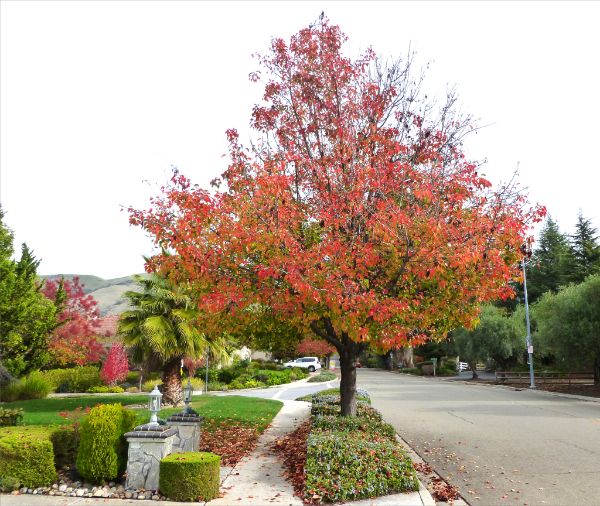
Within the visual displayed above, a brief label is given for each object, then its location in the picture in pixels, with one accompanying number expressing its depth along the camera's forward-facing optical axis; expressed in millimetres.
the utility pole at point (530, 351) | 29392
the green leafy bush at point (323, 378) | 37206
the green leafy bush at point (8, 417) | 9016
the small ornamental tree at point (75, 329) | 24766
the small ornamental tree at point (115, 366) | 25609
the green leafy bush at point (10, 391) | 19594
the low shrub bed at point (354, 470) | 6496
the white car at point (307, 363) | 49375
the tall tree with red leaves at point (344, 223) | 8164
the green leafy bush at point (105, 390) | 26047
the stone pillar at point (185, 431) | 8219
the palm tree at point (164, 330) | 16984
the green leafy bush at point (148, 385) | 25769
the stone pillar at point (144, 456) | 6941
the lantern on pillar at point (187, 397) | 8508
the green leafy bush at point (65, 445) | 7746
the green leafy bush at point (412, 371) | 53281
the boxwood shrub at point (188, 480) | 6578
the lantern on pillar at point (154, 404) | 7238
